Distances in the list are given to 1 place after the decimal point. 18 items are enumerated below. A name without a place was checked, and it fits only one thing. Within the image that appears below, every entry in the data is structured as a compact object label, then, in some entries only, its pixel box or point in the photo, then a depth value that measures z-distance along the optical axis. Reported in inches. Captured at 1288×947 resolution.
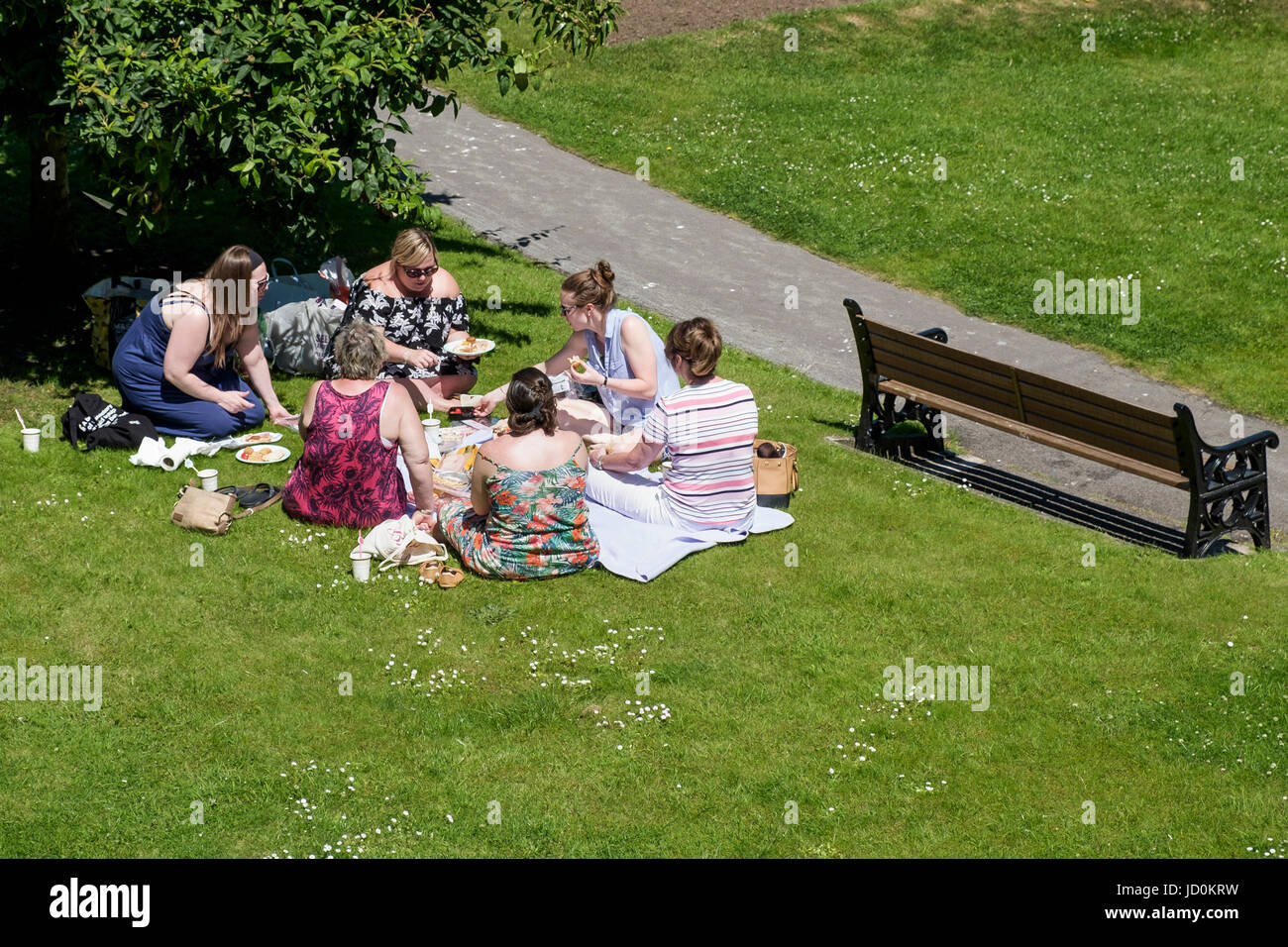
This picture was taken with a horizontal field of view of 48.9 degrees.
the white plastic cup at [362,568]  332.8
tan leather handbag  382.3
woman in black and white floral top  424.8
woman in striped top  349.1
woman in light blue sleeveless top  392.8
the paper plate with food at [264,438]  403.9
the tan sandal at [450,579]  330.6
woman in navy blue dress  388.5
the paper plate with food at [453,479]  374.0
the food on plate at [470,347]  427.8
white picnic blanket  343.3
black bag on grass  394.6
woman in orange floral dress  329.4
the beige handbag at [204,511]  348.8
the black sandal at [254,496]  365.1
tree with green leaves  398.3
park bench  365.4
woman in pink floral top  345.4
